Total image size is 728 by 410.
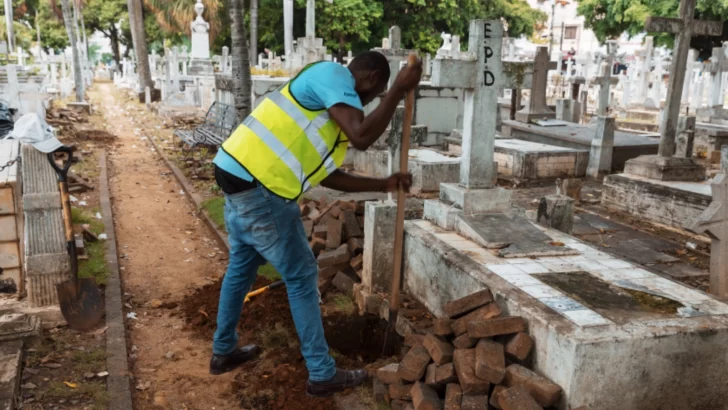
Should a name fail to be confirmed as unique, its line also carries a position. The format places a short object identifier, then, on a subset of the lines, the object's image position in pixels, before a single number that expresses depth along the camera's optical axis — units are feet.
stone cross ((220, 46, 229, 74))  71.42
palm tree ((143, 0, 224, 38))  96.37
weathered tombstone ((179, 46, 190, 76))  95.21
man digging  10.58
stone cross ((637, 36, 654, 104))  76.28
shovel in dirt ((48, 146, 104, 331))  15.01
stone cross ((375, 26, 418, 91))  34.47
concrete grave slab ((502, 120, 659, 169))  35.42
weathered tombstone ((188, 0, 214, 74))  69.31
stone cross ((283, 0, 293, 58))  71.92
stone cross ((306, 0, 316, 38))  51.83
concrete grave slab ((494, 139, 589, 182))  33.01
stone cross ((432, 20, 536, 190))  15.20
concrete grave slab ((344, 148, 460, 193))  29.27
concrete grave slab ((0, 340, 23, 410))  11.10
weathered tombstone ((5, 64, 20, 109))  43.54
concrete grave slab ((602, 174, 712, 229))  23.80
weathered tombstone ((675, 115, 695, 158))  29.04
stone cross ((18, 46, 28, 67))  70.10
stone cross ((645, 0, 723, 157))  25.17
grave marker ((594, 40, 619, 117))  39.55
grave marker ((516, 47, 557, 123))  44.04
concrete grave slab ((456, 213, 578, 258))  14.37
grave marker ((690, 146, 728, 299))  14.10
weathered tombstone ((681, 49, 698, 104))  69.46
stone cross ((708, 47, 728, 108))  52.29
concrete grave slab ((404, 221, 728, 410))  9.91
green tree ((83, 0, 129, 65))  146.10
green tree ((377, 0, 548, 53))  101.55
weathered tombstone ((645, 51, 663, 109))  73.77
